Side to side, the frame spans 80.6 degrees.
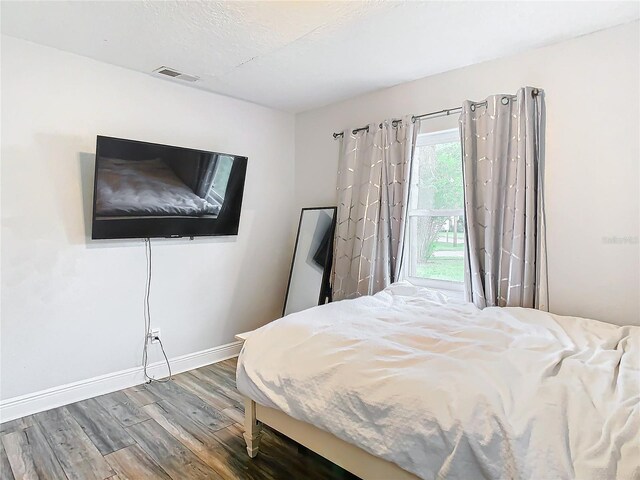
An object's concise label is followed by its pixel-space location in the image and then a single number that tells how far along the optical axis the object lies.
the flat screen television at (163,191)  2.65
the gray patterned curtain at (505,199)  2.43
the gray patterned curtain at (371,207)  3.09
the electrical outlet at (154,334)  3.12
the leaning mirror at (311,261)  3.65
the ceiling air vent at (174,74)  2.89
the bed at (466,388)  1.13
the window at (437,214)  3.00
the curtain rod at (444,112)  2.53
